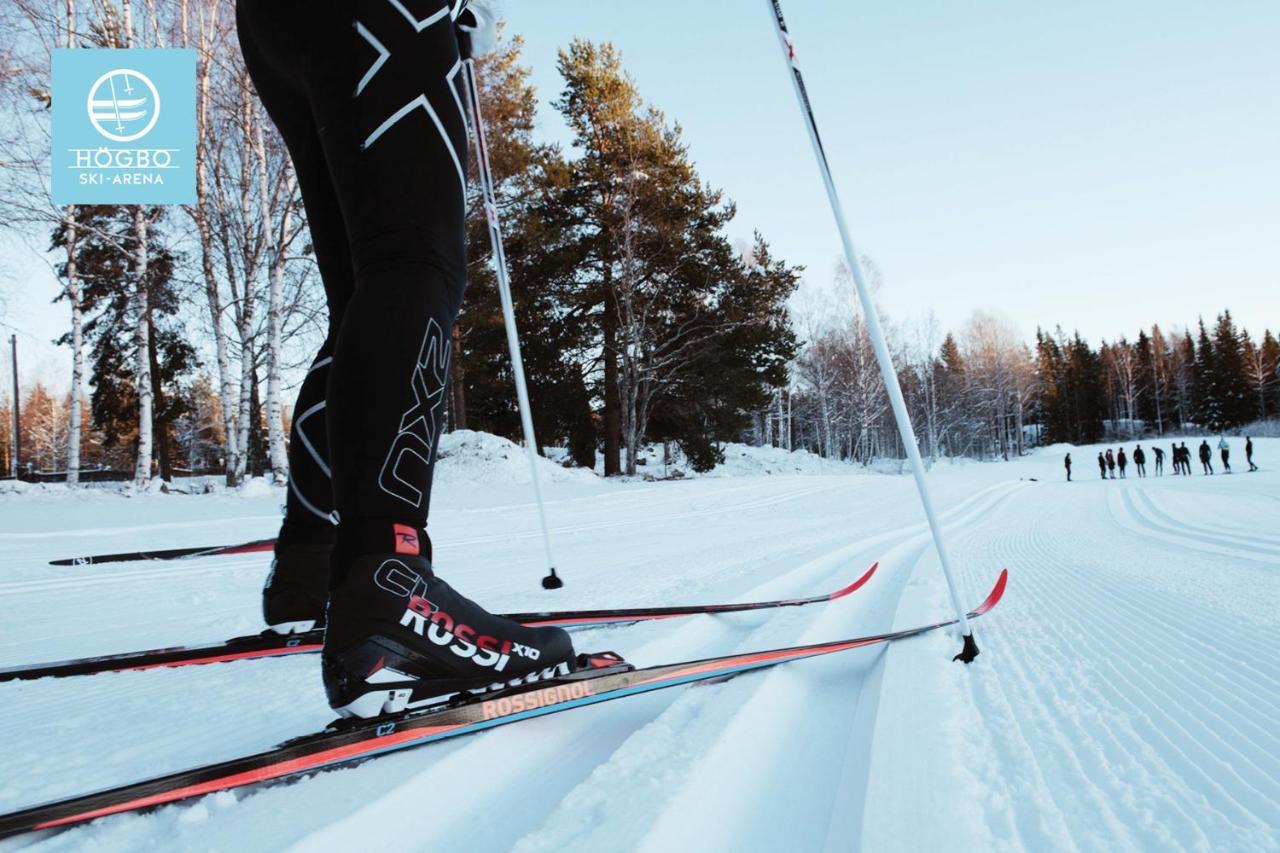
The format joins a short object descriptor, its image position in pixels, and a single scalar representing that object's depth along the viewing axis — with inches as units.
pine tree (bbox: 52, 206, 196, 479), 451.5
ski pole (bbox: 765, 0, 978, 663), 39.6
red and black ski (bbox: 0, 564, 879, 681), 37.3
